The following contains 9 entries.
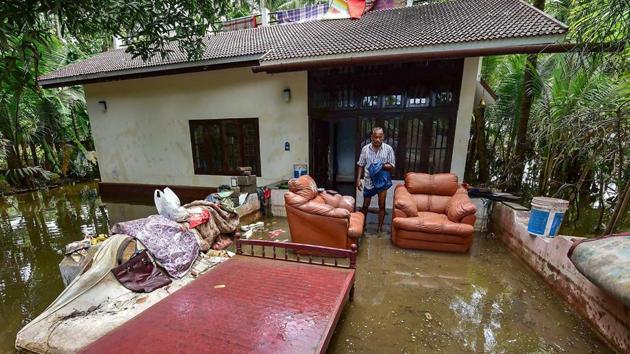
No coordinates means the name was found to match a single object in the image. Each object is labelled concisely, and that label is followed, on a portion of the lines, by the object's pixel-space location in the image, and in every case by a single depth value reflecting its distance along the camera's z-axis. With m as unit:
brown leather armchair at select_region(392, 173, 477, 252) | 3.46
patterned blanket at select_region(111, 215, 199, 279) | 2.84
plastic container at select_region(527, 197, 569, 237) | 2.79
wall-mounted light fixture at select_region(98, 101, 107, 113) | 6.96
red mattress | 1.65
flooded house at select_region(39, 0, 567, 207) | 4.20
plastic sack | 3.29
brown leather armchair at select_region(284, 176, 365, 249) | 3.26
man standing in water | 4.09
